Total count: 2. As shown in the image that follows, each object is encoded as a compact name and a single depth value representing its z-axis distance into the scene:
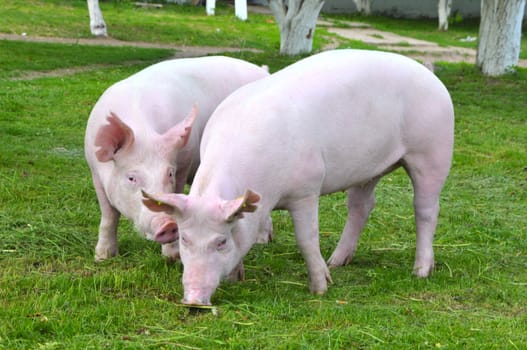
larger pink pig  4.38
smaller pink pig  4.96
